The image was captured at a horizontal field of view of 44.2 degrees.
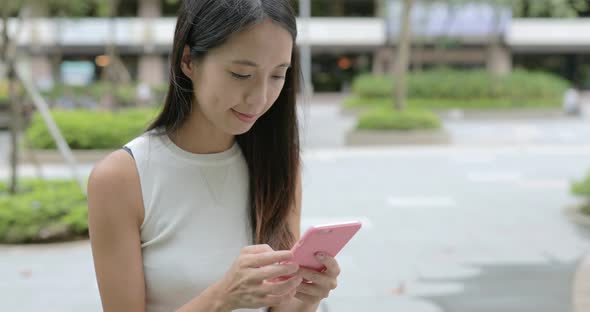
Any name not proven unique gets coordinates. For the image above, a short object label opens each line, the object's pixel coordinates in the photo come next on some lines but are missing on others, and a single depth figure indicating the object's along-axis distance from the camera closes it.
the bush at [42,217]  7.54
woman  1.76
